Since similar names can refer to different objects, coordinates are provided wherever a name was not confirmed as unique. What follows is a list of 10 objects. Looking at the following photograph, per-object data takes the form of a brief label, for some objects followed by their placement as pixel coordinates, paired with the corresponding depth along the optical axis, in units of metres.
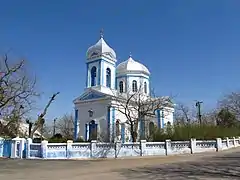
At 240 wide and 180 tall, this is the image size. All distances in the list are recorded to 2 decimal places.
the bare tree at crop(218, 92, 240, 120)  36.11
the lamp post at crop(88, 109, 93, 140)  27.32
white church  26.28
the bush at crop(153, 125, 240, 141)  18.80
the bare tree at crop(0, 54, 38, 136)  17.17
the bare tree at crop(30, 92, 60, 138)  20.88
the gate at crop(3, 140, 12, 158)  17.75
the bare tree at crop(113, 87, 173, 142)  21.08
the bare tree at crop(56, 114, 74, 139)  40.05
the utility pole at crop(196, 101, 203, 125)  33.81
